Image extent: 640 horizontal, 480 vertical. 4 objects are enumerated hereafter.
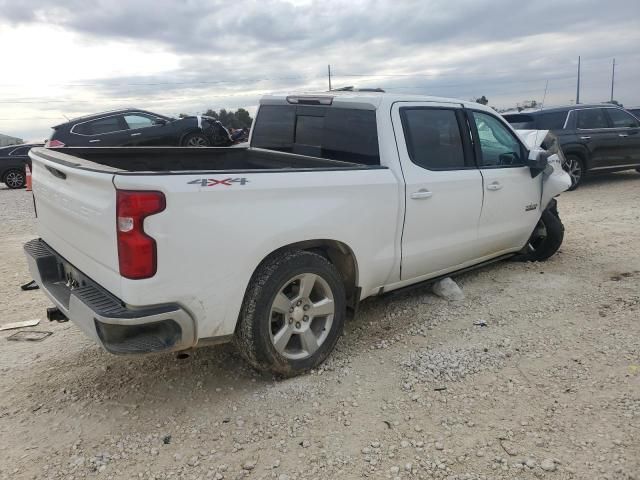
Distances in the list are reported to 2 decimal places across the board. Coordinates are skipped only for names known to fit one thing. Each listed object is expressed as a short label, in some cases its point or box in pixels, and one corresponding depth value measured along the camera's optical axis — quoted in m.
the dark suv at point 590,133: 10.40
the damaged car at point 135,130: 12.62
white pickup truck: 2.73
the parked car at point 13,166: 16.98
